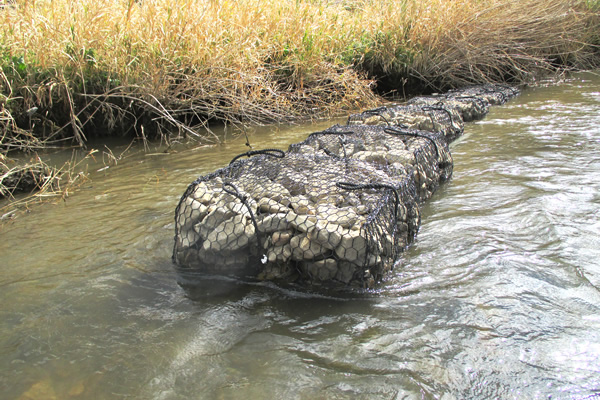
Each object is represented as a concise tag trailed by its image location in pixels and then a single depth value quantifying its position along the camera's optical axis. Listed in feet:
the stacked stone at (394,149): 12.93
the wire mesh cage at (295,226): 8.39
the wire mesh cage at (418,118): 18.69
